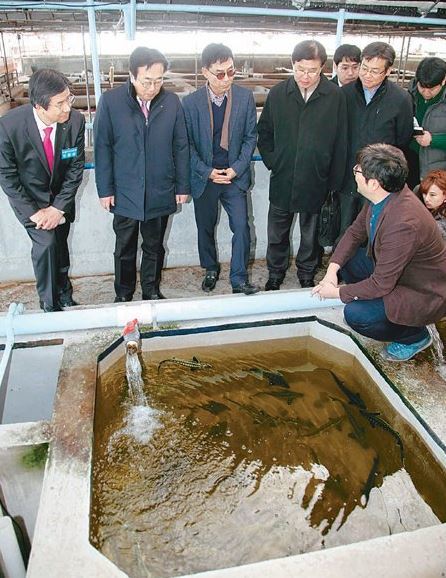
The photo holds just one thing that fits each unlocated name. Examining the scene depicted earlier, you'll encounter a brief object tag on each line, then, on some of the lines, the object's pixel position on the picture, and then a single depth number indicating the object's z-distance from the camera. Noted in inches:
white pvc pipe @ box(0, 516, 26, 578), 97.5
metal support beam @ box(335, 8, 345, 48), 185.6
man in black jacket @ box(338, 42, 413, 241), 144.3
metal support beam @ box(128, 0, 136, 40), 166.6
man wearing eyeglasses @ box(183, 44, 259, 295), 145.4
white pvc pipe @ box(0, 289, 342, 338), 133.7
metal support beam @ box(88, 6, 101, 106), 164.6
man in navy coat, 138.0
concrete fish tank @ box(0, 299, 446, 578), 83.7
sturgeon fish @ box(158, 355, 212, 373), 134.1
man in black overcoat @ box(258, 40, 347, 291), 148.6
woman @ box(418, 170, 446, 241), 132.6
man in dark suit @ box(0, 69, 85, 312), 127.5
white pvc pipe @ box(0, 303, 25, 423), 121.7
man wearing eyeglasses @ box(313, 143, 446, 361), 111.8
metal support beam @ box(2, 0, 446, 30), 163.4
